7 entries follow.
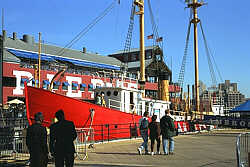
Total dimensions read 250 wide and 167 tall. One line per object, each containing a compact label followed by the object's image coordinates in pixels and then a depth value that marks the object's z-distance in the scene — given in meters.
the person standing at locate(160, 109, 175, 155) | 11.33
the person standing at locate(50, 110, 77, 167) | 6.50
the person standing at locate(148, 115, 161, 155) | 11.42
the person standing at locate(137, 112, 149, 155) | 11.73
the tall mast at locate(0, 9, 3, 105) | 35.78
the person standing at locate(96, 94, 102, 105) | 17.57
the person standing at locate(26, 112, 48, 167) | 6.62
